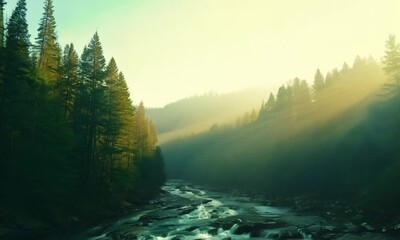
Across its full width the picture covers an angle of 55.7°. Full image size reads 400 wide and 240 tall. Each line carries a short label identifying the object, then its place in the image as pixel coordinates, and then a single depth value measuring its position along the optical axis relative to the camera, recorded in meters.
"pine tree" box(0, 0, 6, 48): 35.53
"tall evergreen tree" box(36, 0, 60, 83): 54.12
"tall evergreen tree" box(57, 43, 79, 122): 50.66
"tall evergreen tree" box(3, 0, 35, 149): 35.34
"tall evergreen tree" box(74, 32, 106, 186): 49.08
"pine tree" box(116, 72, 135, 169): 56.81
